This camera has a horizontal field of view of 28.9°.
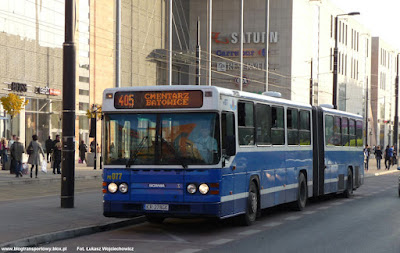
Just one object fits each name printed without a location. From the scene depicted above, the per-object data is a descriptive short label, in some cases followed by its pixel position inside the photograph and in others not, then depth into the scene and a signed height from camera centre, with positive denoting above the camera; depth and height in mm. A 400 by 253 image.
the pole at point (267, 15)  59844 +9723
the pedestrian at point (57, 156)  34512 -744
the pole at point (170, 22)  49000 +7467
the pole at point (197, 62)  37400 +3812
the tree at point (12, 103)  43906 +2025
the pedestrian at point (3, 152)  37709 -667
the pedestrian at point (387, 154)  54881 -937
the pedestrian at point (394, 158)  66375 -1455
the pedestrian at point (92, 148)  50472 -582
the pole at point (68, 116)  16562 +503
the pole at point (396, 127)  62444 +1184
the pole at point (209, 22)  54428 +8370
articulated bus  13164 -204
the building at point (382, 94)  111250 +7224
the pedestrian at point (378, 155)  55125 -989
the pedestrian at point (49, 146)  37047 -319
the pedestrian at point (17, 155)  30719 -637
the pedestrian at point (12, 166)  33184 -1155
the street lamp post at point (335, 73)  41634 +3670
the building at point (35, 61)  47375 +5072
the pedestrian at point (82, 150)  49156 -709
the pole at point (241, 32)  58406 +8263
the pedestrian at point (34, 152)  30312 -500
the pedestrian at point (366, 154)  52094 -851
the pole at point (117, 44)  36875 +4744
